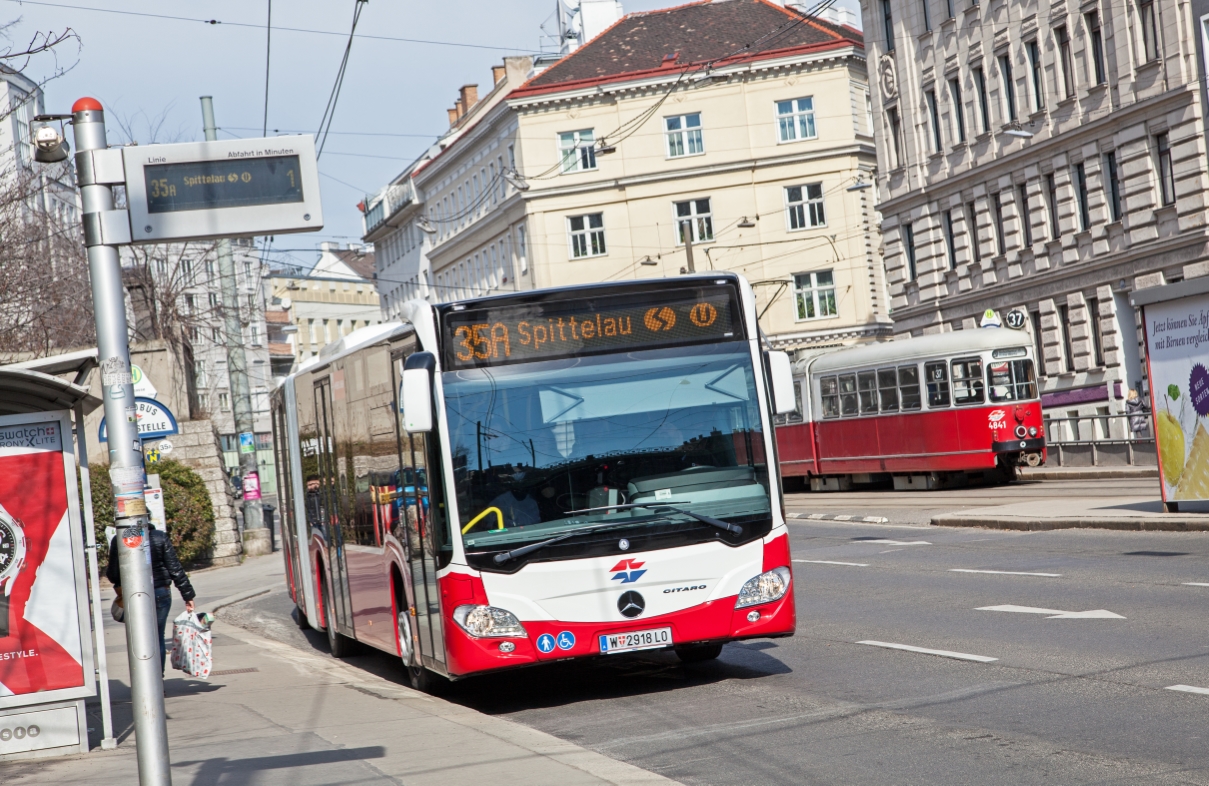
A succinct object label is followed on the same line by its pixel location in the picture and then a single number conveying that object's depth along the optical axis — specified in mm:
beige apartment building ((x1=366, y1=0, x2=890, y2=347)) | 64875
